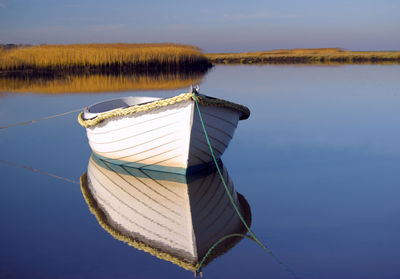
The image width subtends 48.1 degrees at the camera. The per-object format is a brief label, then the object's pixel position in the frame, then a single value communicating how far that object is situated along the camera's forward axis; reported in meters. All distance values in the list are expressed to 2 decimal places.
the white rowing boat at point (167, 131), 5.45
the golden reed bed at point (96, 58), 23.11
